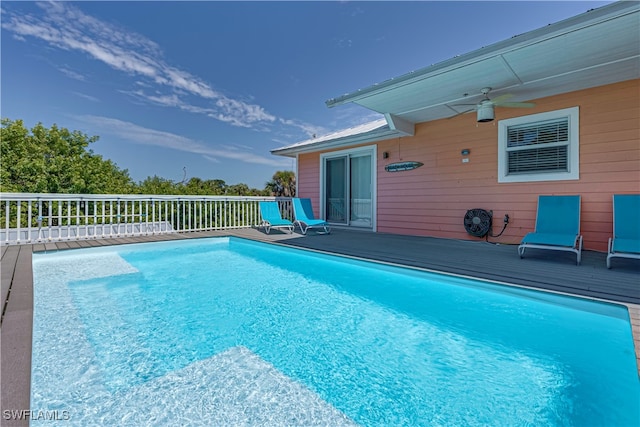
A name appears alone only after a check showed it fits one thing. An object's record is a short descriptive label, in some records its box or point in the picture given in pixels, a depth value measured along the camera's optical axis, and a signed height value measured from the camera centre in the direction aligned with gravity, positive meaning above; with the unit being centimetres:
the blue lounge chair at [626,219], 389 -10
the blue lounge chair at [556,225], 407 -21
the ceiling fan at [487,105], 458 +169
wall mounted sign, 676 +104
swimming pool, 156 -104
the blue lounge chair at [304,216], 702 -16
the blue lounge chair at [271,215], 718 -14
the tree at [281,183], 1645 +155
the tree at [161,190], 966 +65
